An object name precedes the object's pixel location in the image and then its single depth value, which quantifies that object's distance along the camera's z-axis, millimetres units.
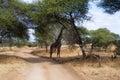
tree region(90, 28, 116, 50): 25009
